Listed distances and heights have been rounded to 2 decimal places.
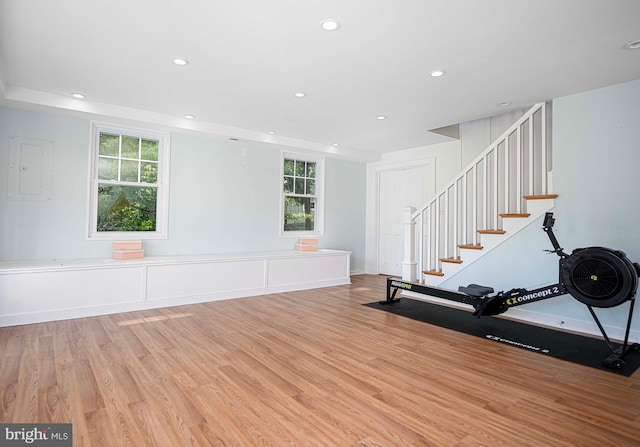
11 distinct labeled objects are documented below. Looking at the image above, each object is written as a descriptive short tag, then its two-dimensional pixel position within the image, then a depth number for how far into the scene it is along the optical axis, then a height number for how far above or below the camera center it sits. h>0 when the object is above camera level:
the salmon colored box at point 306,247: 6.38 -0.33
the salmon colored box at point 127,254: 4.56 -0.38
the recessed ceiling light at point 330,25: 2.58 +1.55
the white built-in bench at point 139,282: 3.81 -0.74
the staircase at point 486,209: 4.19 +0.34
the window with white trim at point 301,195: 6.65 +0.66
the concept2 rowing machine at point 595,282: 2.85 -0.40
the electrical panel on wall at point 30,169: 4.18 +0.67
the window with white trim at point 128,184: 4.78 +0.59
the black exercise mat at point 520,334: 3.02 -1.05
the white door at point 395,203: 6.92 +0.59
